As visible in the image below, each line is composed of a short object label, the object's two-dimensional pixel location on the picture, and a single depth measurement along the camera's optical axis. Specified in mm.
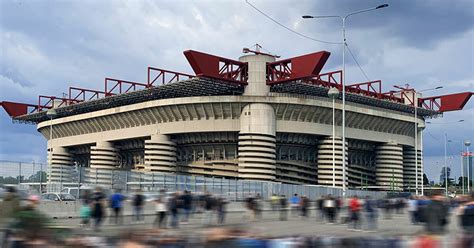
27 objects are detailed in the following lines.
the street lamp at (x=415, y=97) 93000
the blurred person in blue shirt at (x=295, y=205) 36153
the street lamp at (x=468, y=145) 96888
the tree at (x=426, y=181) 138900
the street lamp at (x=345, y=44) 41875
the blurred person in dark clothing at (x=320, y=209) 33256
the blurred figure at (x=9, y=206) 14164
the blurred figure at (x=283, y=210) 33744
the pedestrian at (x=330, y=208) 30484
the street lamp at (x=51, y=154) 95538
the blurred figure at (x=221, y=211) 29425
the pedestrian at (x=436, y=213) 17375
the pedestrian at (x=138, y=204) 28070
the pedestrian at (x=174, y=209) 25844
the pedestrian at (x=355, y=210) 25986
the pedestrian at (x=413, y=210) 27227
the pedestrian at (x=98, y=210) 22875
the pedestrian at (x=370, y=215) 26266
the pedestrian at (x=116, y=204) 25922
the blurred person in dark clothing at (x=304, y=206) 34031
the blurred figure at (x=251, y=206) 31939
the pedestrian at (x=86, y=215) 23084
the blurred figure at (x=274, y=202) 37734
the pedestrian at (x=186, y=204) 27670
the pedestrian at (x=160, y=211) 25750
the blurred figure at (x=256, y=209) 32062
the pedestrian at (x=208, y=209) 29797
